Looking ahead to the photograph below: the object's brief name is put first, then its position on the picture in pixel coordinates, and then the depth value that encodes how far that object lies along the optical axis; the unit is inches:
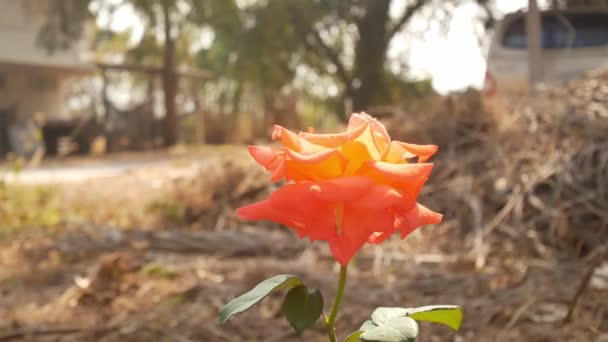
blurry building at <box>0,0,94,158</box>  760.3
